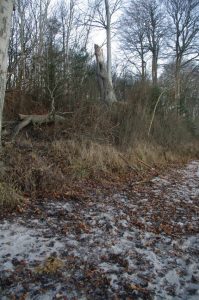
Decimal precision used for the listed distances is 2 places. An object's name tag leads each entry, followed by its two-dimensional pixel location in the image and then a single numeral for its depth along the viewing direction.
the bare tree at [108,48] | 12.50
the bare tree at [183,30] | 21.33
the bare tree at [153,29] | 22.89
